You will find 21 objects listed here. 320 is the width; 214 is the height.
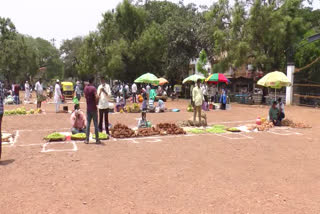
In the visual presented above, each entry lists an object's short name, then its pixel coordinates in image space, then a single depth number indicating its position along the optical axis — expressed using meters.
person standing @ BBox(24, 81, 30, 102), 24.33
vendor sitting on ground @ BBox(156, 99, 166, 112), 18.35
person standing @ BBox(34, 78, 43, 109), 17.51
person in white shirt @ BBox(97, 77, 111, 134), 9.54
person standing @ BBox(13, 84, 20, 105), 22.71
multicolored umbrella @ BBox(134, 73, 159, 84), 19.38
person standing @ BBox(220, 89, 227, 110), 20.14
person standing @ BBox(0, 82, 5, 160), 6.82
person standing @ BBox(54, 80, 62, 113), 16.88
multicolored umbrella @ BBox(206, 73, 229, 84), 22.28
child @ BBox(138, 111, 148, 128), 11.45
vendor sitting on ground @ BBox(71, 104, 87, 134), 9.64
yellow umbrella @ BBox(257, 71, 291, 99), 13.04
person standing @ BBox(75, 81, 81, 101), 23.00
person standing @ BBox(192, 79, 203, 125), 11.76
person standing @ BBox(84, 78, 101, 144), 8.45
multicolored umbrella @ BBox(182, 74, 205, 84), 22.62
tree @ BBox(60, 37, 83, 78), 64.94
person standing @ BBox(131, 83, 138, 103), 24.08
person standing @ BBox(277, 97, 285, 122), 12.63
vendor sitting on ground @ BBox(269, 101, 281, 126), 12.59
